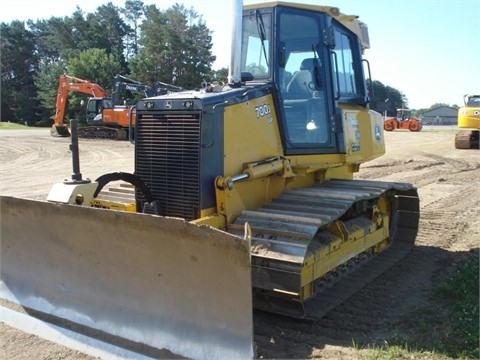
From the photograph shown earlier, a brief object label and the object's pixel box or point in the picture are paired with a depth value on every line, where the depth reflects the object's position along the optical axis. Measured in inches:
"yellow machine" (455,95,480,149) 779.5
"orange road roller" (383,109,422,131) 1379.2
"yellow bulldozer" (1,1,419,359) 137.9
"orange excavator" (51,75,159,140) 1013.5
